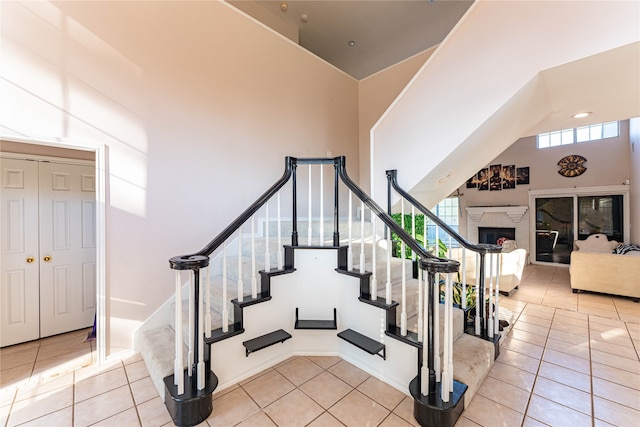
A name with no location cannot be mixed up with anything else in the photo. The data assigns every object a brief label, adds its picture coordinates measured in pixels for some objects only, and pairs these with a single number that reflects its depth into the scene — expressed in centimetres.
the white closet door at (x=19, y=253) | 279
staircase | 167
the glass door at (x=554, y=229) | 698
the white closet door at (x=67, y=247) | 301
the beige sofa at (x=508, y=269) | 427
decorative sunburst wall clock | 674
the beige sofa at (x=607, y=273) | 395
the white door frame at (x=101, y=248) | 237
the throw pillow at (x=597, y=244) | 583
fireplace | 775
